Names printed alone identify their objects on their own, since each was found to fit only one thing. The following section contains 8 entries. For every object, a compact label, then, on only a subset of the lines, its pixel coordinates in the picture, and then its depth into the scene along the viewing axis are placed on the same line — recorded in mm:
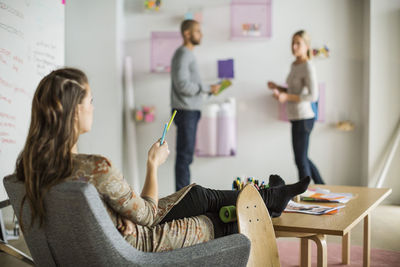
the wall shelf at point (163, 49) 4020
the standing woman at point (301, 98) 3344
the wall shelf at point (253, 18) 3914
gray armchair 1079
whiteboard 2252
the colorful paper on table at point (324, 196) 1958
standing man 3383
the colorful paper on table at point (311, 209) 1691
